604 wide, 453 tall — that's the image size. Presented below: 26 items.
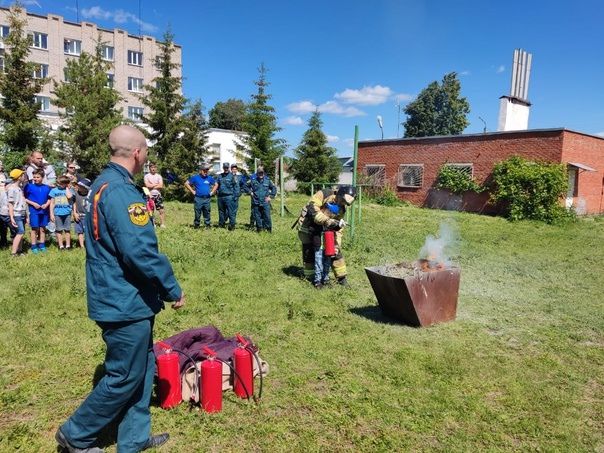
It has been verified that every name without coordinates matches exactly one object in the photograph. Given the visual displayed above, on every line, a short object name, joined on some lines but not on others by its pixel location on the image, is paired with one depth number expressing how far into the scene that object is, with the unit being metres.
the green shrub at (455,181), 21.67
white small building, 40.40
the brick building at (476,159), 19.56
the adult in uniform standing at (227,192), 12.55
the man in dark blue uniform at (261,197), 12.16
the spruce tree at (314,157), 30.20
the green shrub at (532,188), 18.50
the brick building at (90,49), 42.53
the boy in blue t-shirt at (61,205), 9.05
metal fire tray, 5.57
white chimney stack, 23.55
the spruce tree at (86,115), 21.06
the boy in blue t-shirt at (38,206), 8.77
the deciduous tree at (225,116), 65.19
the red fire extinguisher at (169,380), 3.64
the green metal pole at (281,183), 15.70
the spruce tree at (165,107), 20.58
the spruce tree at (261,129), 27.75
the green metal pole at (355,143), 10.37
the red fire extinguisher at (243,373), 3.86
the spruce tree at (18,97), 19.33
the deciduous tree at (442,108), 58.78
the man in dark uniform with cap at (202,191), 12.43
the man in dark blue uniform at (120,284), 2.72
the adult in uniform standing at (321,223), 7.07
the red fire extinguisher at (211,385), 3.66
